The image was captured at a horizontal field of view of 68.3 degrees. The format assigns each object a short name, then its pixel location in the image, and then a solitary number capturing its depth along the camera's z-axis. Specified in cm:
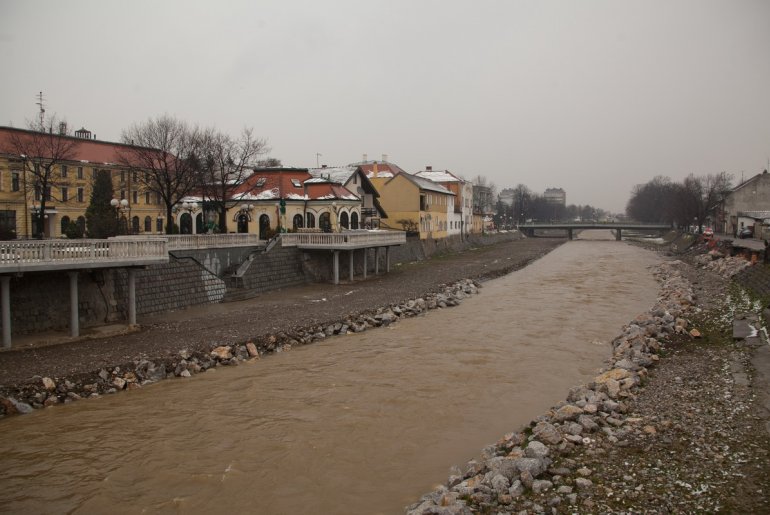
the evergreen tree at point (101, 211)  3666
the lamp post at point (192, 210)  4082
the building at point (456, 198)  7500
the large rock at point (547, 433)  1022
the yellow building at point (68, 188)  4403
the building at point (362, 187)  5022
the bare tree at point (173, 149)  3787
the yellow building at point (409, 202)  5850
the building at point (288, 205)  4141
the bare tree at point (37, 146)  3819
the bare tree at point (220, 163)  4022
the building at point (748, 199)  7175
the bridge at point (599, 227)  10531
